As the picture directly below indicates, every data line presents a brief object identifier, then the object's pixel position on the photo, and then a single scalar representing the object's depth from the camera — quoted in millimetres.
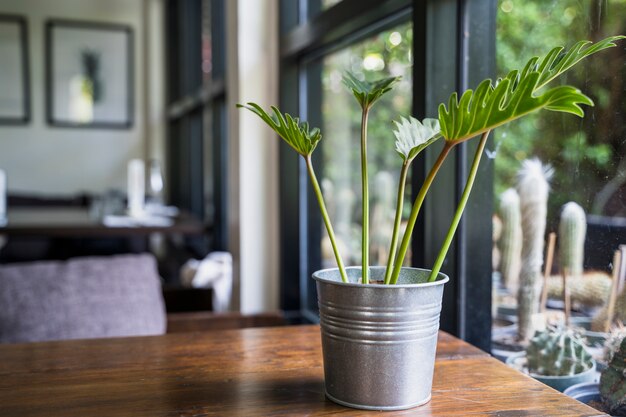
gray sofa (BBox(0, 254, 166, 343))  1547
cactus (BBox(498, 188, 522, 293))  1325
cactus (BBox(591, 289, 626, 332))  1032
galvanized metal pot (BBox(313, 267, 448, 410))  819
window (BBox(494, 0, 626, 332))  1050
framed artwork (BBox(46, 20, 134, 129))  6355
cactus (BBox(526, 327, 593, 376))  1141
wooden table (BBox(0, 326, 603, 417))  842
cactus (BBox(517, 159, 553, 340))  1255
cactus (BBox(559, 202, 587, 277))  1140
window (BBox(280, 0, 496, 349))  1415
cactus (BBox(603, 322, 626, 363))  1033
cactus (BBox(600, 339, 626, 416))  1009
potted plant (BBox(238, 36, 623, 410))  813
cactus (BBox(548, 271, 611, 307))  1077
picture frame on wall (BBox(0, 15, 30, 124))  6199
